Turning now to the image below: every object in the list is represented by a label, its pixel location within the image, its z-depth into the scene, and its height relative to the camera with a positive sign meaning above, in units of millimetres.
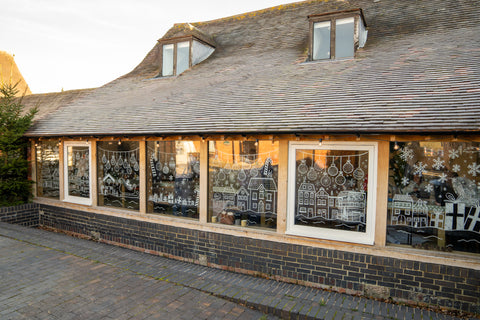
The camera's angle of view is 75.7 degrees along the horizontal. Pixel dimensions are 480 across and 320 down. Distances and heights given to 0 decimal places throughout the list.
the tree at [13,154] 9602 -363
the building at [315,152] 5086 -121
